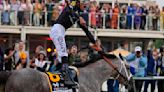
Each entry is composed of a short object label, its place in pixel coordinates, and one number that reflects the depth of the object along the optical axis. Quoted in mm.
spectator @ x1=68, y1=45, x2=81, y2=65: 14426
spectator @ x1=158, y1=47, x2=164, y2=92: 19031
